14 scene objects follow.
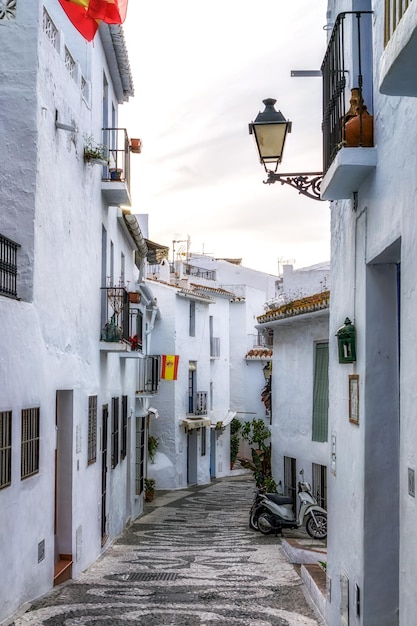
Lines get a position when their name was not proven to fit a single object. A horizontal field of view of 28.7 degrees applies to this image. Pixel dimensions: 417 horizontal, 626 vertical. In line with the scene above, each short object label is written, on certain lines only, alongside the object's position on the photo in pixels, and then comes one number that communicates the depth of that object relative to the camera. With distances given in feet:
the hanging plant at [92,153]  42.37
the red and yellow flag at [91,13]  34.99
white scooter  50.88
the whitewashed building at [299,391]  54.24
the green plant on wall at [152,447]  107.86
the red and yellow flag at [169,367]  103.96
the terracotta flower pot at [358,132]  20.76
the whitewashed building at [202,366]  113.19
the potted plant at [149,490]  94.53
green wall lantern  22.84
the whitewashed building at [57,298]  29.27
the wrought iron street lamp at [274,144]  27.58
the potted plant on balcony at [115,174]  50.11
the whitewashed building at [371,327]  16.25
